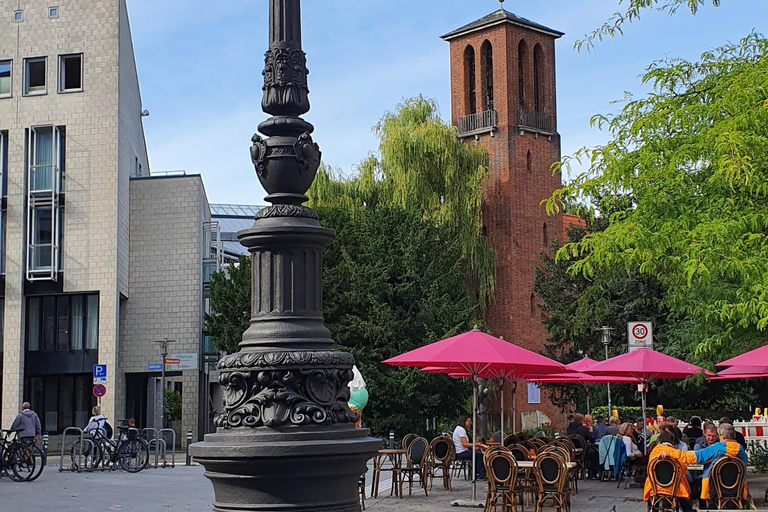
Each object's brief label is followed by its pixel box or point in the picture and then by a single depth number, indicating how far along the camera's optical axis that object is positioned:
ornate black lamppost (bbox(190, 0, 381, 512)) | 5.71
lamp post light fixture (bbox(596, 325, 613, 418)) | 31.61
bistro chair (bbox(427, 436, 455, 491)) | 18.86
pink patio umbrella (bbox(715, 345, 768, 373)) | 15.33
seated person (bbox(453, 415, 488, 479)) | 18.44
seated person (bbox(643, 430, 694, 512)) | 12.95
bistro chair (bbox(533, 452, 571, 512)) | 14.47
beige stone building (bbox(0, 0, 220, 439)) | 39.94
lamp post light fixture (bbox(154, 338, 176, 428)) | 35.59
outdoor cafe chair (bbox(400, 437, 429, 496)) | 17.84
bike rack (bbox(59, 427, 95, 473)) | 25.09
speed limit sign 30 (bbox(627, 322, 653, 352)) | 21.20
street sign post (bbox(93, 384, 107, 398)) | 29.26
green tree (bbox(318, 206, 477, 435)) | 34.59
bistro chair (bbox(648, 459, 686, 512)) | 13.00
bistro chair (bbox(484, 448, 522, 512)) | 14.50
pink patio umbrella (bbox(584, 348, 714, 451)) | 19.25
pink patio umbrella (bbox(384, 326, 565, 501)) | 15.38
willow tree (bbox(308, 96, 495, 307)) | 45.59
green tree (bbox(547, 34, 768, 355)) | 12.59
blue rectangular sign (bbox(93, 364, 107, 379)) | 30.38
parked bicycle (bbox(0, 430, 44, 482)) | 21.67
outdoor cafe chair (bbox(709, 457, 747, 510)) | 13.43
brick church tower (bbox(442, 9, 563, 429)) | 52.66
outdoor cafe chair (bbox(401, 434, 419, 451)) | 18.80
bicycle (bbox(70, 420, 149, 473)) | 25.52
